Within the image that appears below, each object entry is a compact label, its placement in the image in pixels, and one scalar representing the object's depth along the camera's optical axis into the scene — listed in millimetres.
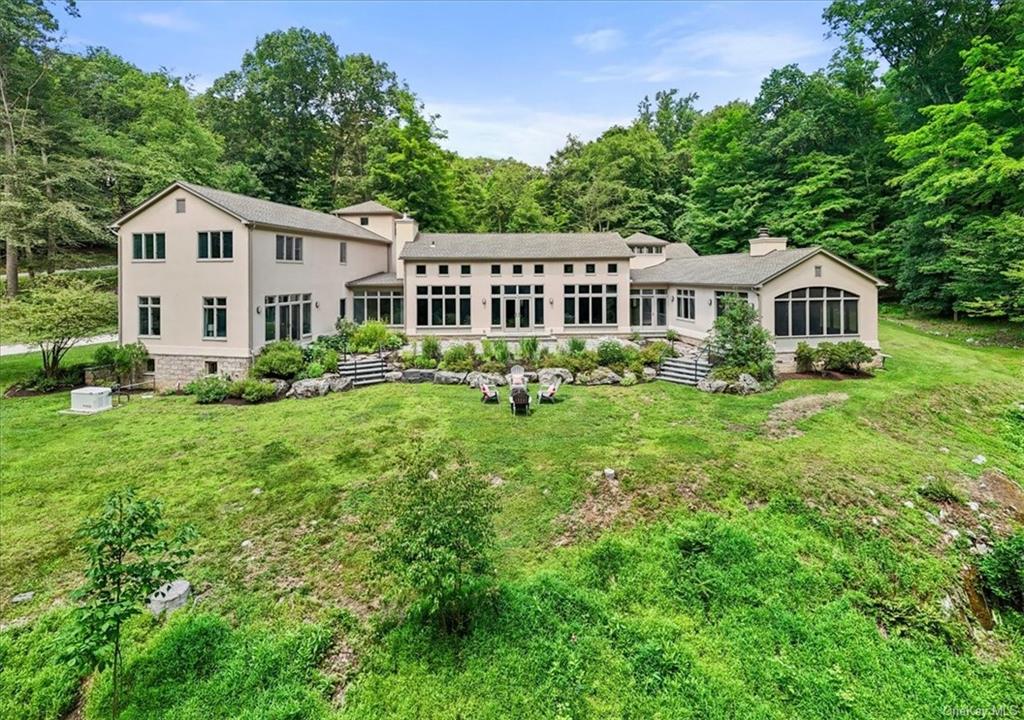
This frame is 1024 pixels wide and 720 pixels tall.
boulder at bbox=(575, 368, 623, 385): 17094
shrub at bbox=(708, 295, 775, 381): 16062
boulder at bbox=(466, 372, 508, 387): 16875
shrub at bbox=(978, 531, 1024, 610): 7555
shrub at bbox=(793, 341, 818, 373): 16688
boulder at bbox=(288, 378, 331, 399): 16406
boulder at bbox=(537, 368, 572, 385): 17094
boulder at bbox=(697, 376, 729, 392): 15594
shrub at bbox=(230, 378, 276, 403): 15898
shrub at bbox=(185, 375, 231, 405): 16062
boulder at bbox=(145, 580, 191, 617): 6867
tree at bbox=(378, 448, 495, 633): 6098
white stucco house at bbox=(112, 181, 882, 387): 17266
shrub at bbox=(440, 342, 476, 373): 17741
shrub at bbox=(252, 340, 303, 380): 16875
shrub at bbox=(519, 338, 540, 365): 18438
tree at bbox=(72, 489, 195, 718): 5352
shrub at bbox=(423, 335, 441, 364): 18688
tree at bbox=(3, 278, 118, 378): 16375
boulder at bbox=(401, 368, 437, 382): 17859
